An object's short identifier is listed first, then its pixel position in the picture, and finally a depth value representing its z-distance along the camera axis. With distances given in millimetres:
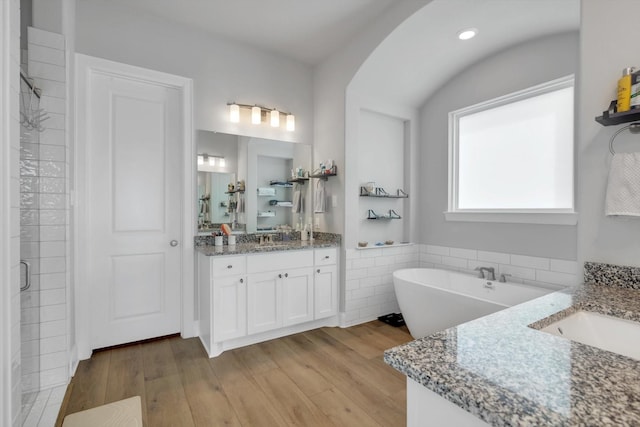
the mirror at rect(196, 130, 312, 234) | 2988
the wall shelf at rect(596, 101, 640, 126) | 1274
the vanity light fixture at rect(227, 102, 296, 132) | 3094
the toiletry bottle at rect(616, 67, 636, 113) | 1295
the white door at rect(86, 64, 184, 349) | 2580
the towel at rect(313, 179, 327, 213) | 3383
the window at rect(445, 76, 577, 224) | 2562
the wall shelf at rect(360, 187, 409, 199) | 3326
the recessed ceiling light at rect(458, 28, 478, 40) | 2561
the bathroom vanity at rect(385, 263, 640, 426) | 547
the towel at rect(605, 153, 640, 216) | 1313
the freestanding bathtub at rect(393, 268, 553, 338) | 2281
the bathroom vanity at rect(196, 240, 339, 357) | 2533
